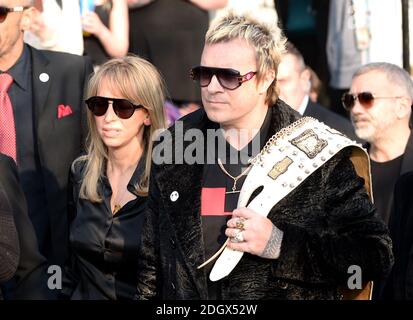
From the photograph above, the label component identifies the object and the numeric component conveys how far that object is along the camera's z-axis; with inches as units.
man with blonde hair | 331.6
